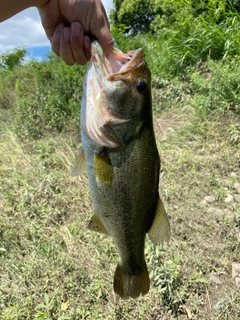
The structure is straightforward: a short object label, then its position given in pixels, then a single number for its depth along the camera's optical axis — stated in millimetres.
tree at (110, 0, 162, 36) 18454
